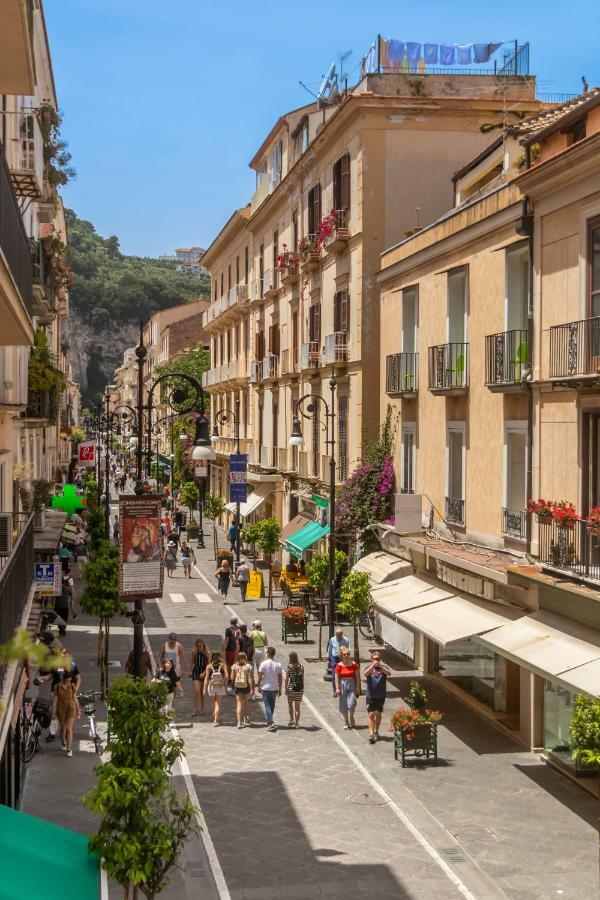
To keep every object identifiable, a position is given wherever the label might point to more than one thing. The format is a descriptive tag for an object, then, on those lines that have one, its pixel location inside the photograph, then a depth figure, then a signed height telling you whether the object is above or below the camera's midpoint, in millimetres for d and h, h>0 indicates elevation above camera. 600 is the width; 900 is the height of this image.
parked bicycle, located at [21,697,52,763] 16594 -4652
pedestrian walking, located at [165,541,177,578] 42278 -4546
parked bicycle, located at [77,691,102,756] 17719 -4609
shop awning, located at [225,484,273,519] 43156 -2139
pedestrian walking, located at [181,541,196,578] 40125 -4240
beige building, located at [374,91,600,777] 15641 +289
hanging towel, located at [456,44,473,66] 30281 +11133
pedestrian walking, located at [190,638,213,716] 20062 -4322
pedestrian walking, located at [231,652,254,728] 19031 -4294
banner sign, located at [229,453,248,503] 38219 -1146
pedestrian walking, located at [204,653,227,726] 19109 -4268
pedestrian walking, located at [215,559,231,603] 33938 -4145
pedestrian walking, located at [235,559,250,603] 35125 -4313
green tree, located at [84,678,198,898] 9992 -3424
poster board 15789 -1519
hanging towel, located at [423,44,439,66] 30234 +11199
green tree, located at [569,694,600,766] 11070 -3051
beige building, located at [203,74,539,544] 29281 +6722
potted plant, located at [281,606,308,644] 26734 -4451
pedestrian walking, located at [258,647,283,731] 18859 -4220
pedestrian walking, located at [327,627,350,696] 21219 -4120
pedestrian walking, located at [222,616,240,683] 21688 -4106
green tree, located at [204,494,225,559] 50156 -2791
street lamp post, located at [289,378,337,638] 23641 +248
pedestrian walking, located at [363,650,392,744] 17812 -4130
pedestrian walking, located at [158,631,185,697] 20594 -4009
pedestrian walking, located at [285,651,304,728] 18891 -4287
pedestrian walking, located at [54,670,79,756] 17500 -4339
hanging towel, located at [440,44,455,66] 30203 +11136
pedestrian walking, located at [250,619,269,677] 22453 -4052
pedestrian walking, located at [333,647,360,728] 18609 -4164
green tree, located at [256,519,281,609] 36281 -3101
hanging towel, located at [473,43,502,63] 30609 +11412
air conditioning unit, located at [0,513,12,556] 13750 -1137
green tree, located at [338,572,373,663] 21641 -3060
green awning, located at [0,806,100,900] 8094 -3389
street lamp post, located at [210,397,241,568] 39688 +1402
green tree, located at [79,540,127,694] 21641 -2958
